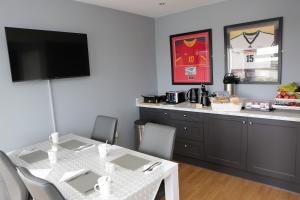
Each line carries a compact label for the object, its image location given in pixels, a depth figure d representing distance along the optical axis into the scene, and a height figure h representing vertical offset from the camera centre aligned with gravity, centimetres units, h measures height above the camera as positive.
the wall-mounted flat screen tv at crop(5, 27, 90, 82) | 224 +27
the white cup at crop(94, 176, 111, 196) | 128 -63
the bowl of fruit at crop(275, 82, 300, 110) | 250 -34
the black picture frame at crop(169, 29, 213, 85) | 328 +30
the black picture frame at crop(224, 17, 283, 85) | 270 +47
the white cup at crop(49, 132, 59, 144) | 223 -59
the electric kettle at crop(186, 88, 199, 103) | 338 -36
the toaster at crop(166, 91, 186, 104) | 345 -38
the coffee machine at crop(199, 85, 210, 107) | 310 -38
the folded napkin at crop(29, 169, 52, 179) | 161 -69
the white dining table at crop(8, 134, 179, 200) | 135 -69
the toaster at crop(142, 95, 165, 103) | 357 -41
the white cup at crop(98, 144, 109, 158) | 184 -61
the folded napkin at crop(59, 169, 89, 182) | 153 -68
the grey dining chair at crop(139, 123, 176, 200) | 194 -63
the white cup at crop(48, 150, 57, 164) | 181 -63
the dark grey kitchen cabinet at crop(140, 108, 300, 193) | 240 -92
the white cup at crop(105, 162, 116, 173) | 162 -67
